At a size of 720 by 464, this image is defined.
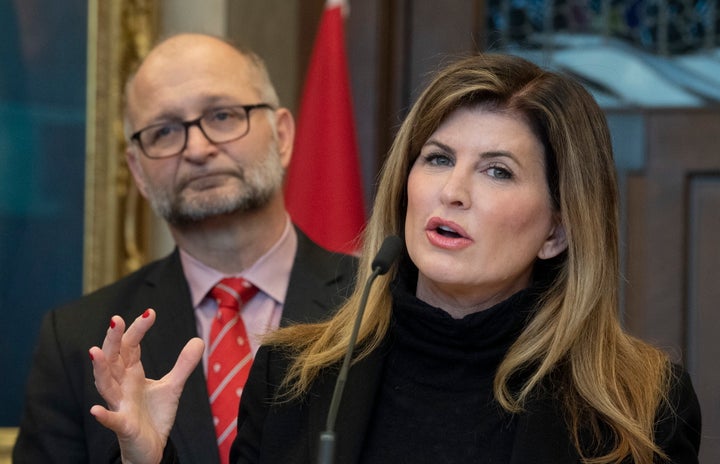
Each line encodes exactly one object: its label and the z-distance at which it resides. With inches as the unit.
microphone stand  116.6
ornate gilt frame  234.0
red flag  243.5
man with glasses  191.3
